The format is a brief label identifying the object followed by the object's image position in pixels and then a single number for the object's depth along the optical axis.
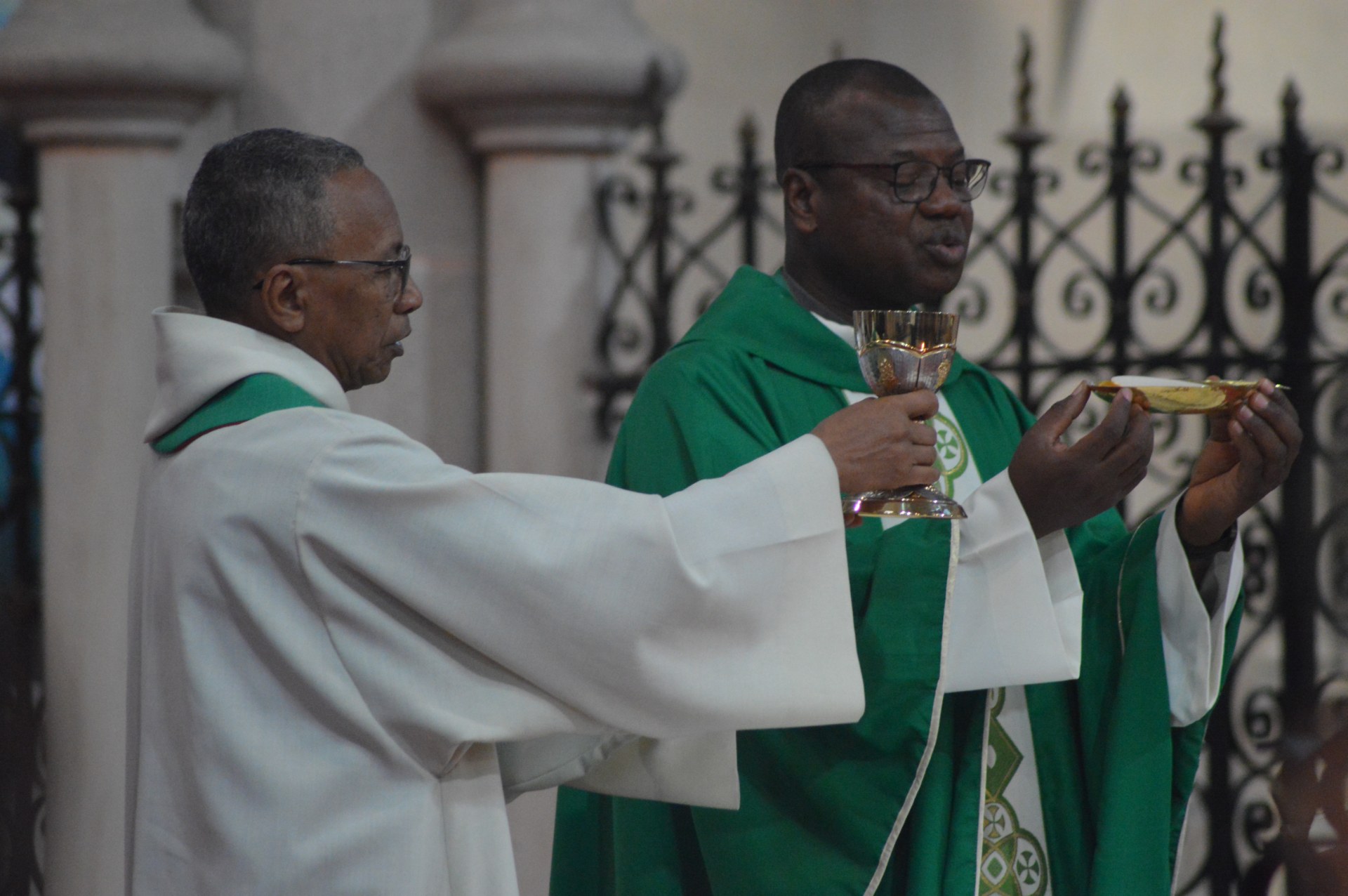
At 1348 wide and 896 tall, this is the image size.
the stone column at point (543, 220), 9.04
